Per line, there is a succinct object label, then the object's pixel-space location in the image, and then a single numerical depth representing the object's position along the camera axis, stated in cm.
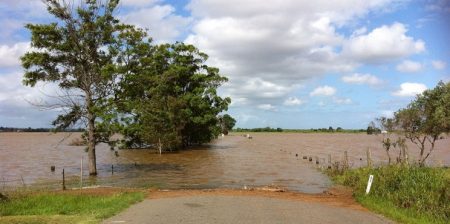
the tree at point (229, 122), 14900
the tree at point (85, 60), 3016
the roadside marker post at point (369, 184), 1956
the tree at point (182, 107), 5759
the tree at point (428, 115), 2983
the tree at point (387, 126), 3569
